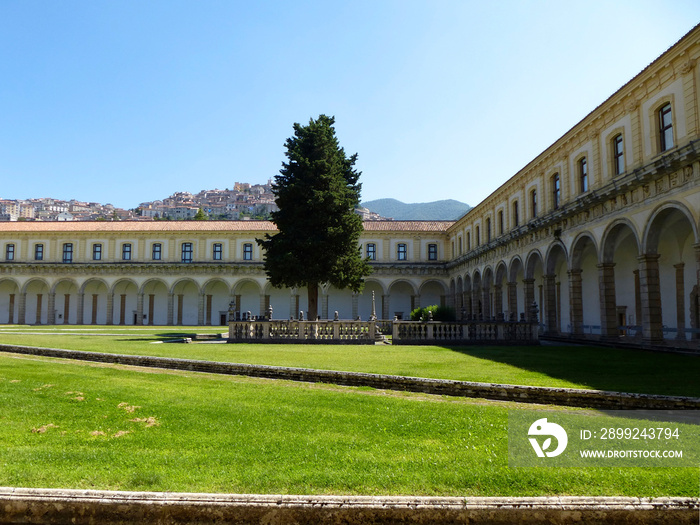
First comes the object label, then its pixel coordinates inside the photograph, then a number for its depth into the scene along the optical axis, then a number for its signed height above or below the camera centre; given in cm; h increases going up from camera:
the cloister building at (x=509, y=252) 2027 +410
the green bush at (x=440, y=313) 2909 -35
